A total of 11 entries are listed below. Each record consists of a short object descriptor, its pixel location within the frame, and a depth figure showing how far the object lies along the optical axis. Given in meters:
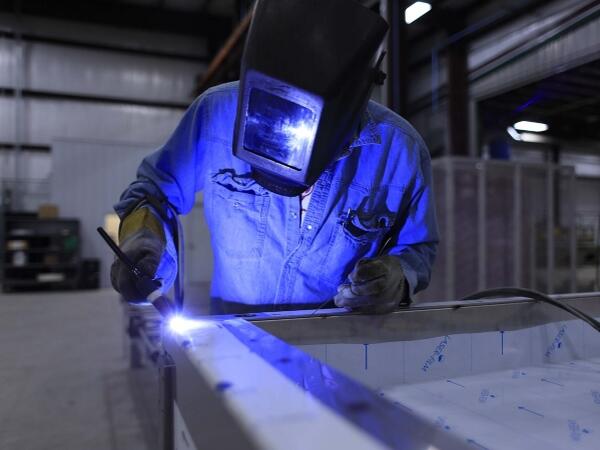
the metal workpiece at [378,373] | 0.34
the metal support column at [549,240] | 4.37
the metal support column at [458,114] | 5.23
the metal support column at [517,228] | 4.18
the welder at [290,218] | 0.93
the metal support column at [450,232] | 3.85
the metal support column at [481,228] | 3.98
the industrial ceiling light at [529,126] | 6.46
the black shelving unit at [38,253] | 7.16
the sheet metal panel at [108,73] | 8.68
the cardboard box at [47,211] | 7.40
